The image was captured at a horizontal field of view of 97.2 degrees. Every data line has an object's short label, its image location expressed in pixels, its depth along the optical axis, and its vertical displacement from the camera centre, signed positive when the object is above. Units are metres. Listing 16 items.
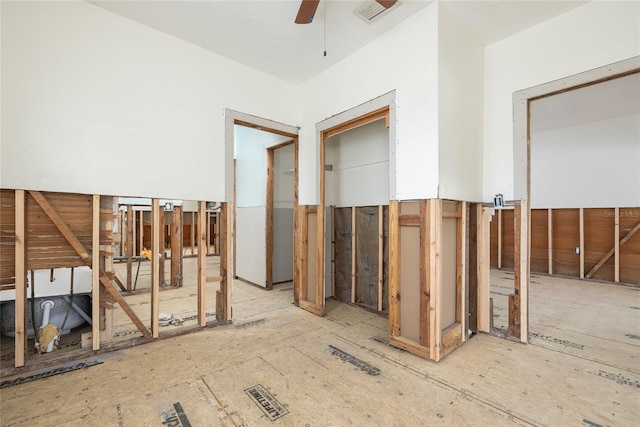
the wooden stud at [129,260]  4.24 -0.68
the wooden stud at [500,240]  6.55 -0.62
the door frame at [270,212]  4.68 +0.04
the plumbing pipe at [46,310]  2.52 -0.86
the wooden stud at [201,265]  2.97 -0.54
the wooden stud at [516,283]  2.67 -0.67
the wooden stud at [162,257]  4.39 -0.64
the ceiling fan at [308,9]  2.09 +1.58
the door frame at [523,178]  2.63 +0.34
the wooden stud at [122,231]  5.78 -0.33
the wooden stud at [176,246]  4.53 -0.51
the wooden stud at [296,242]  3.87 -0.39
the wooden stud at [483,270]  2.90 -0.59
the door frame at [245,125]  3.18 +1.09
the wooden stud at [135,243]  6.52 -0.67
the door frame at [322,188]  2.74 +0.27
